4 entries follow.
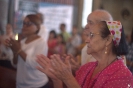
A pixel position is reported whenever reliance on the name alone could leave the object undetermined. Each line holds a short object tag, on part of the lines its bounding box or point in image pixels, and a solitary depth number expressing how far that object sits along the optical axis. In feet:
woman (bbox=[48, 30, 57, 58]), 17.25
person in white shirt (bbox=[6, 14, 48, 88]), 6.73
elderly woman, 4.53
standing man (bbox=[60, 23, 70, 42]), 22.24
